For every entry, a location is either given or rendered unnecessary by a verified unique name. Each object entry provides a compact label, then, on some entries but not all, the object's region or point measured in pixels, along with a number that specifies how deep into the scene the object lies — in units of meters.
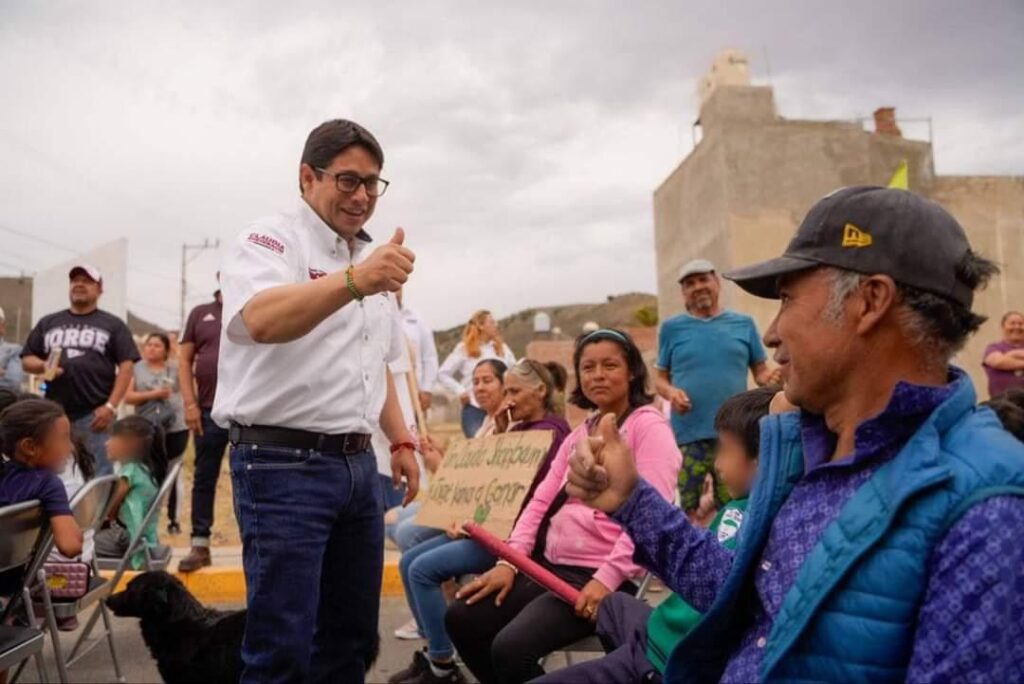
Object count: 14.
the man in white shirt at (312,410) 2.38
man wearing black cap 1.25
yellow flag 10.54
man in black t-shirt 6.39
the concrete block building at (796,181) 17.17
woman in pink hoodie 2.91
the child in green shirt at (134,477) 5.03
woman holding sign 3.85
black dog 3.65
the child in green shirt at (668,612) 2.09
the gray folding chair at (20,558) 2.76
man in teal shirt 5.60
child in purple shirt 3.14
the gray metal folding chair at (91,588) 3.34
